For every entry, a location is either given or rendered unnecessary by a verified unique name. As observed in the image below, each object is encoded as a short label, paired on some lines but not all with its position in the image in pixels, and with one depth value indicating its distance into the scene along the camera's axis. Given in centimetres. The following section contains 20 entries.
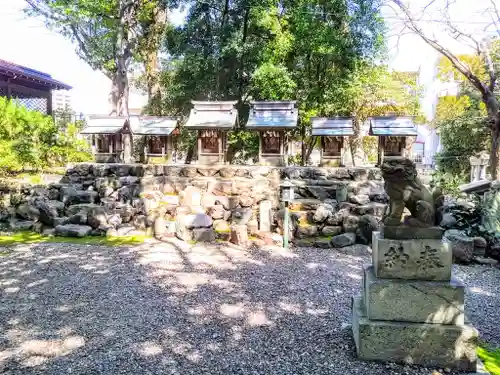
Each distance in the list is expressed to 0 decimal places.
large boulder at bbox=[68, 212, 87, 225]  916
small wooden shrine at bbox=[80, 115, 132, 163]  1294
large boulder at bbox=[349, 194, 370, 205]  958
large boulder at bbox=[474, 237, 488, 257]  740
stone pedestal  338
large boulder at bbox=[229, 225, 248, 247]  831
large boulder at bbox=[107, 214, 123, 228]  916
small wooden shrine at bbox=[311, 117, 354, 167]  1213
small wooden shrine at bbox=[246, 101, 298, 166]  1205
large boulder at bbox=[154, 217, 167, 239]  882
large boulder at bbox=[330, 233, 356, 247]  820
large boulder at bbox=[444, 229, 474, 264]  716
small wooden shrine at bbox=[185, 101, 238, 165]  1227
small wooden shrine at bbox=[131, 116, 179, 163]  1303
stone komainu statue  358
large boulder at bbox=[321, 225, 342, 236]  876
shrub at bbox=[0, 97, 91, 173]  1181
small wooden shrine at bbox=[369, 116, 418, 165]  1194
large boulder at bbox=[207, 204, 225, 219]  943
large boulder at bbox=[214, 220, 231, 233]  873
